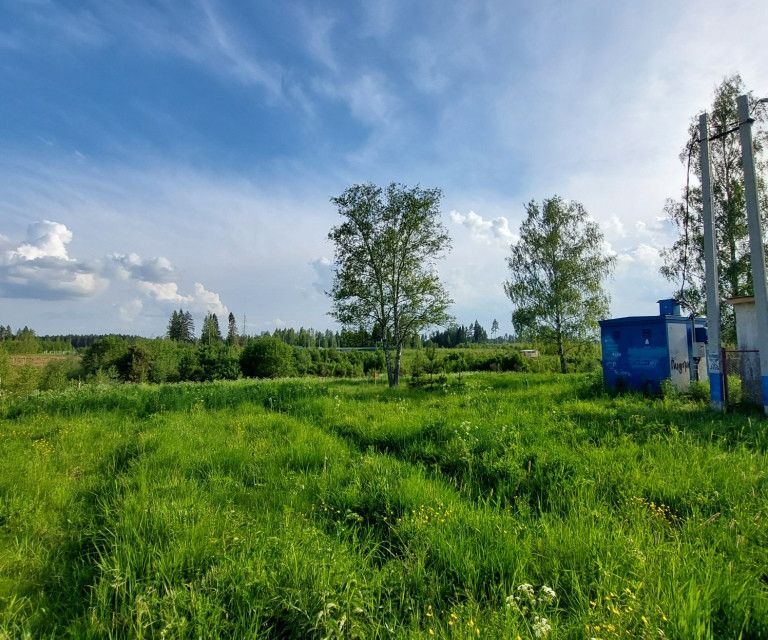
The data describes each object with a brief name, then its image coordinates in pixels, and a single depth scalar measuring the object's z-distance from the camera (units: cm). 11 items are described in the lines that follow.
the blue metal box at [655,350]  1391
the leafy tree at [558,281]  2769
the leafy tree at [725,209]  1950
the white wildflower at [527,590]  274
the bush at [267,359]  7131
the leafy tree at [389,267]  2505
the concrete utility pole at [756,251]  920
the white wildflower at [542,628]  238
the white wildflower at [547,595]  271
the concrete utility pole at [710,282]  1014
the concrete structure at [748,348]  1052
